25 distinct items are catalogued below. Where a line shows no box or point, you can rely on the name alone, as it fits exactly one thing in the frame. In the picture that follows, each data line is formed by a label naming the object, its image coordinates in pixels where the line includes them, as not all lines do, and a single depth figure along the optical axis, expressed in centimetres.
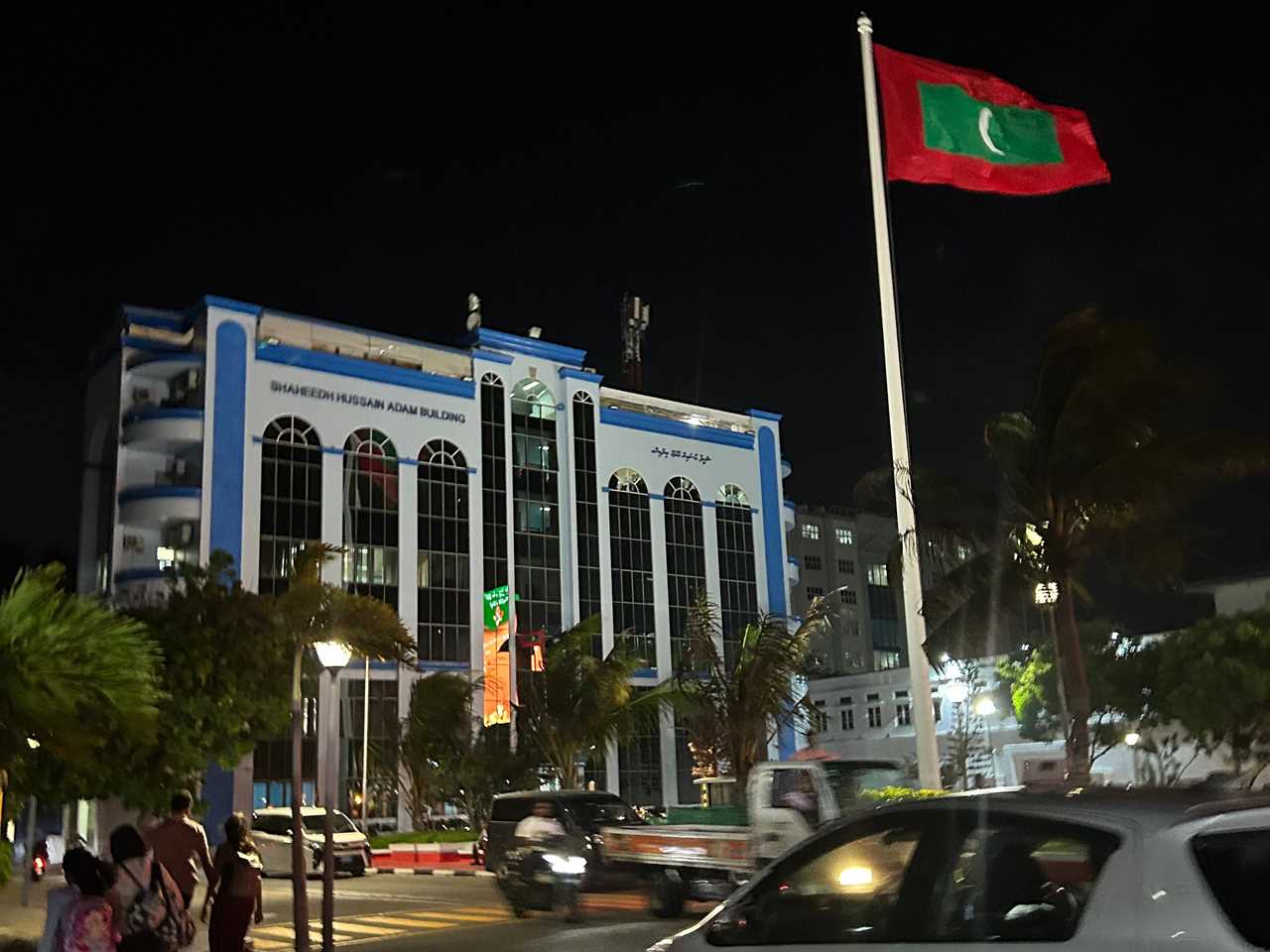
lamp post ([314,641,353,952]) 1368
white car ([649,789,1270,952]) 341
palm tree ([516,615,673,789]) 3800
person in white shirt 1714
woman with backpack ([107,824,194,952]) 730
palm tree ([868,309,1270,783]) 1975
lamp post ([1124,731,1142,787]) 4459
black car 1670
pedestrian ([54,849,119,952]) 641
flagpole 1680
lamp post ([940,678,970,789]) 4889
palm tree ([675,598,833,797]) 2686
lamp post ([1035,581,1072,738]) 2047
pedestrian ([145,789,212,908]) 1033
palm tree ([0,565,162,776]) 791
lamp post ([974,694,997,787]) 4884
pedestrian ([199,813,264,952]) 1007
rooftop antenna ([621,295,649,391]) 6744
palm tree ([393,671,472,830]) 4178
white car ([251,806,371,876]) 2980
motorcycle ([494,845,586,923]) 1628
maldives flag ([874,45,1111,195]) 1781
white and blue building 4797
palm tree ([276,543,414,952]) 2333
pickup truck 1480
